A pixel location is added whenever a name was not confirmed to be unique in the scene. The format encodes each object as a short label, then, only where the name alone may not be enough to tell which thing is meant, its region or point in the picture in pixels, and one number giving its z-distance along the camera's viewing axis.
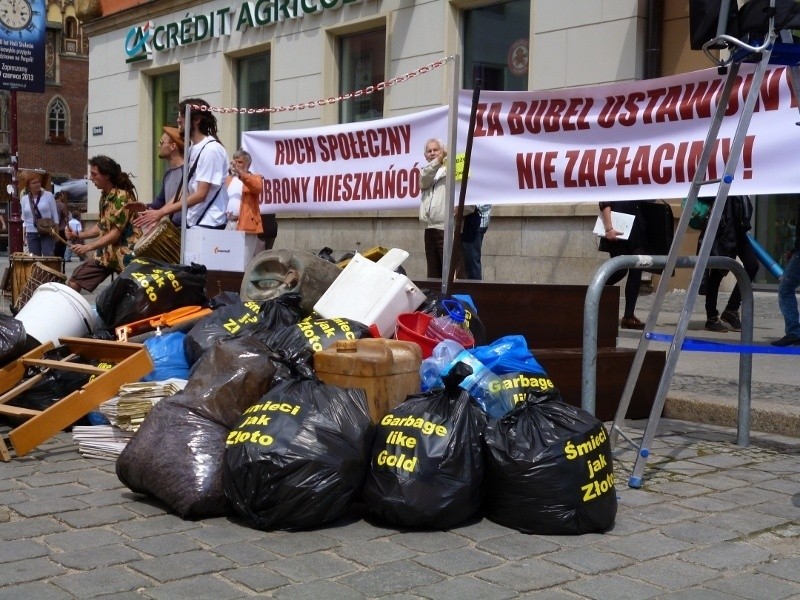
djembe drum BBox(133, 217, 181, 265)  7.71
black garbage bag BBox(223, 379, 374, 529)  3.98
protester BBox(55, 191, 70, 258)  20.18
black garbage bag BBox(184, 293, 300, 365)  5.75
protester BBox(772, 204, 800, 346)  7.99
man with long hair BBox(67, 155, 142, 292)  8.14
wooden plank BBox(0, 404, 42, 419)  5.30
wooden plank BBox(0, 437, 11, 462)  5.09
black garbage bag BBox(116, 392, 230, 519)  4.19
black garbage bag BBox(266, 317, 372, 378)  5.12
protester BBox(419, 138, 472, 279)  7.02
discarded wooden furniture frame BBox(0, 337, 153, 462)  5.11
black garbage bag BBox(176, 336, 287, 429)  4.63
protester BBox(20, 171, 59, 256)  16.11
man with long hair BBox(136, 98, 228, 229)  7.71
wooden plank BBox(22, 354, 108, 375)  5.48
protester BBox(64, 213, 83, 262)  25.40
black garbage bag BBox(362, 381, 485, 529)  4.00
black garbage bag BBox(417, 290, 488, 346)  5.74
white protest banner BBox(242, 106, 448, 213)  7.05
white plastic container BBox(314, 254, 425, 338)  5.66
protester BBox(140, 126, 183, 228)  8.08
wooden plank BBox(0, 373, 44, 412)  5.61
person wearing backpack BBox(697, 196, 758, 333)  9.14
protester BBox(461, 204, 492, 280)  10.33
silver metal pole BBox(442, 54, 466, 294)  6.24
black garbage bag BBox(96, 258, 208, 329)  6.50
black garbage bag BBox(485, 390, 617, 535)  4.03
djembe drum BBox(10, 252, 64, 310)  10.32
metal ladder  4.42
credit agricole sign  16.75
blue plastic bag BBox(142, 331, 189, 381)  5.88
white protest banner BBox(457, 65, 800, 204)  5.43
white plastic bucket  6.42
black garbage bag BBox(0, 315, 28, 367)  5.88
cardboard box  7.75
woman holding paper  9.39
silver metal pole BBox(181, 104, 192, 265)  7.60
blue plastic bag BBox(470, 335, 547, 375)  4.95
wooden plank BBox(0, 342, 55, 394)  5.90
